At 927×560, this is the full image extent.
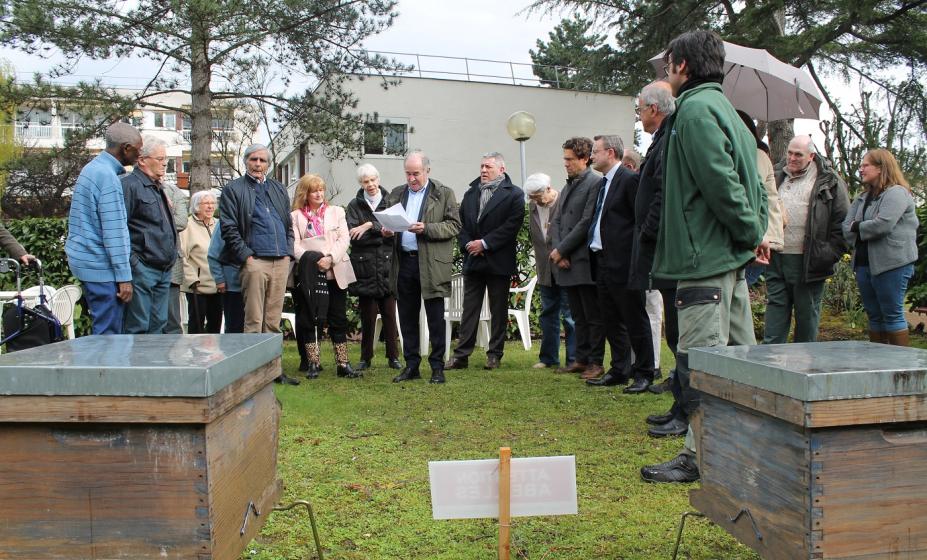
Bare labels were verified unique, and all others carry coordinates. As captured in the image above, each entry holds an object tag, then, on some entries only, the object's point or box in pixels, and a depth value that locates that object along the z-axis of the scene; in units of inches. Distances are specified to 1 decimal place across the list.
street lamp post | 615.2
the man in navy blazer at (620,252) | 258.4
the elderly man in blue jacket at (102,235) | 208.4
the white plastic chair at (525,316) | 394.0
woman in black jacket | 309.1
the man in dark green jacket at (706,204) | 146.1
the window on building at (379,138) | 577.9
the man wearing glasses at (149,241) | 229.5
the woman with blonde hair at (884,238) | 265.0
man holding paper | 286.2
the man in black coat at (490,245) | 308.0
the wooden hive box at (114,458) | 87.4
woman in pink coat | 302.4
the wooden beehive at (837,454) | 87.5
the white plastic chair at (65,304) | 344.5
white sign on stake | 115.0
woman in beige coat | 313.6
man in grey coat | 290.4
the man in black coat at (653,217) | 188.9
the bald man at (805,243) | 253.0
